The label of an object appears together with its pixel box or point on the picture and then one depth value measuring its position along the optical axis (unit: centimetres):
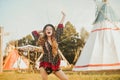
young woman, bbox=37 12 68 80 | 224
